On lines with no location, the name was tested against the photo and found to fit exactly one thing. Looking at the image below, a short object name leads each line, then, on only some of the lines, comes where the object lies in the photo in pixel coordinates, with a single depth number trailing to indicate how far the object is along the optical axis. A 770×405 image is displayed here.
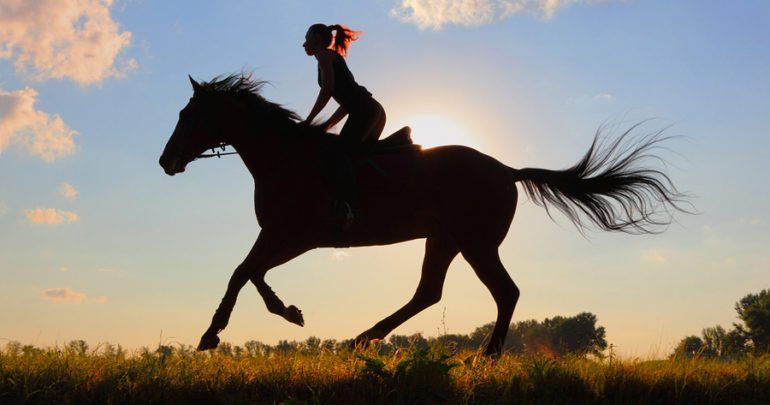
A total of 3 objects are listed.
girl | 7.71
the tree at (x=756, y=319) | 60.70
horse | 7.75
